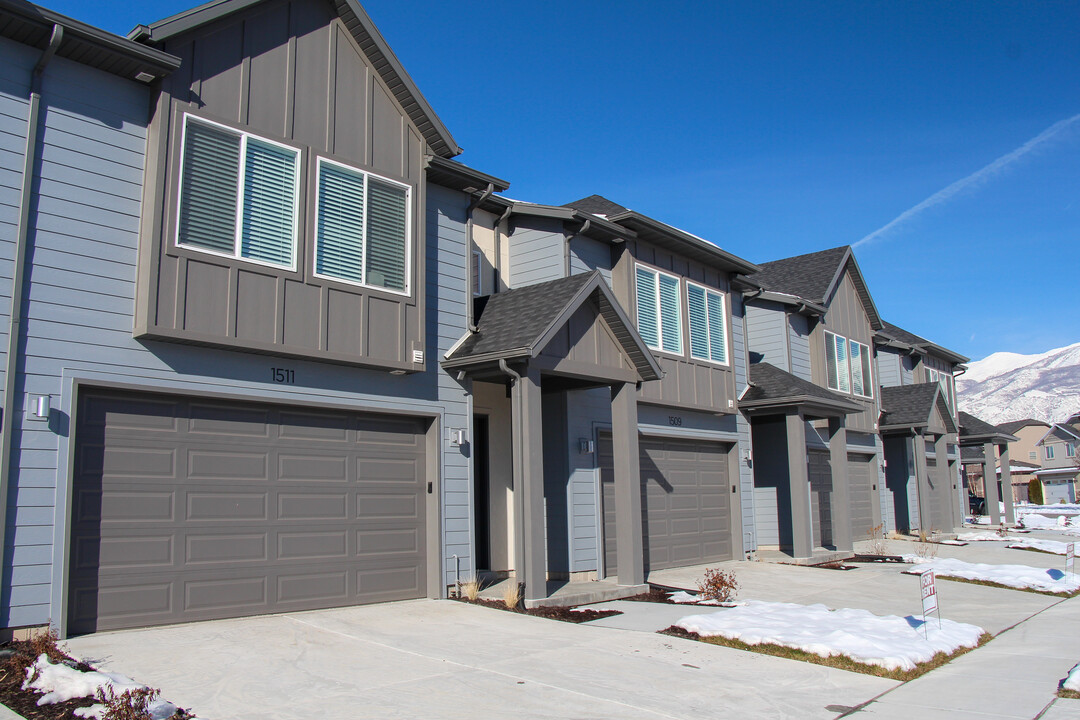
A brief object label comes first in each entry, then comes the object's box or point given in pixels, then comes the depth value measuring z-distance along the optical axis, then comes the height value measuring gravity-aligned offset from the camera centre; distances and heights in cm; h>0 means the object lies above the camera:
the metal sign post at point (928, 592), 861 -129
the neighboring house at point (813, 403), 1744 +151
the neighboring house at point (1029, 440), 7362 +263
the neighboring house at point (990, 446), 2941 +84
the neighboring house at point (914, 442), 2441 +91
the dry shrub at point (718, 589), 1113 -160
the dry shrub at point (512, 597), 1027 -153
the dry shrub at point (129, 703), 501 -141
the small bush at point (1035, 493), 5372 -163
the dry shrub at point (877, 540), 1978 -188
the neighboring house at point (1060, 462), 6019 +46
